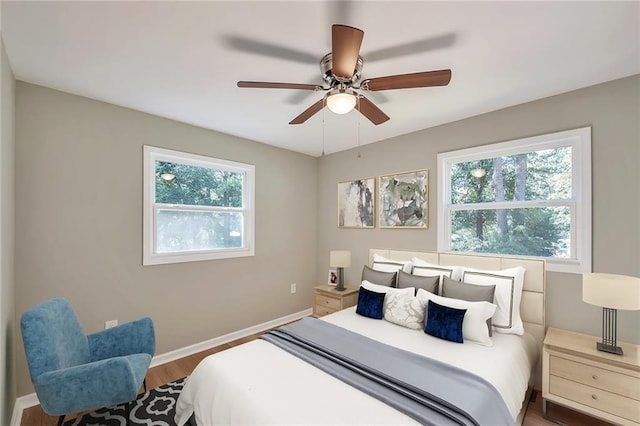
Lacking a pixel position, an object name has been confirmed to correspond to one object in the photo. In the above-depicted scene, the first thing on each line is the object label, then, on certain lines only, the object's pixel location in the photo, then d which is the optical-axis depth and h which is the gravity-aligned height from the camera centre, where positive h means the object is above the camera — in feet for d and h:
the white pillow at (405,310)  7.77 -2.78
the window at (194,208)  9.48 +0.24
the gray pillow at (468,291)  7.57 -2.18
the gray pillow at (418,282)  8.58 -2.16
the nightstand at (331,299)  11.36 -3.60
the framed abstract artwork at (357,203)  12.60 +0.53
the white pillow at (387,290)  8.48 -2.40
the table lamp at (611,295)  5.99 -1.78
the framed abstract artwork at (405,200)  10.85 +0.61
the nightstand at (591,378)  5.88 -3.73
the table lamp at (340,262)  11.97 -2.07
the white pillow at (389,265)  9.78 -1.86
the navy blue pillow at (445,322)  6.93 -2.78
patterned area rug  6.68 -5.07
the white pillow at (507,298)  7.57 -2.32
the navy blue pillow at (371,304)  8.52 -2.82
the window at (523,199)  7.65 +0.50
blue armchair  5.41 -3.22
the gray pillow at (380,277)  9.49 -2.22
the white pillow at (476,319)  6.88 -2.64
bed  4.49 -3.19
